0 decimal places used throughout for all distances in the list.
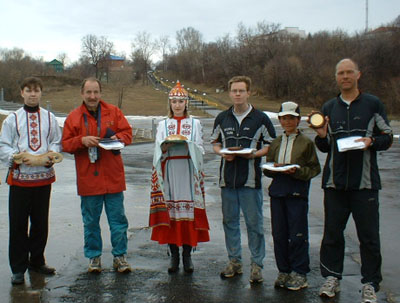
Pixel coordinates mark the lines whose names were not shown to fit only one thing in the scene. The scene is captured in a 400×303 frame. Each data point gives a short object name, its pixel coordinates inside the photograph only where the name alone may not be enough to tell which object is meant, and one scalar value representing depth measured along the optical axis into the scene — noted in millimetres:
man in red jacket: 5531
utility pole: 90025
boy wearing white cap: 5023
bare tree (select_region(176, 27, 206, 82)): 102125
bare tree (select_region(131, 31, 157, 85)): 103312
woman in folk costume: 5539
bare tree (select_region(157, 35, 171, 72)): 119938
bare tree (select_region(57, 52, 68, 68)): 111338
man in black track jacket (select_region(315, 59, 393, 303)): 4699
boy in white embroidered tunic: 5352
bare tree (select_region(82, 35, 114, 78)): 96375
